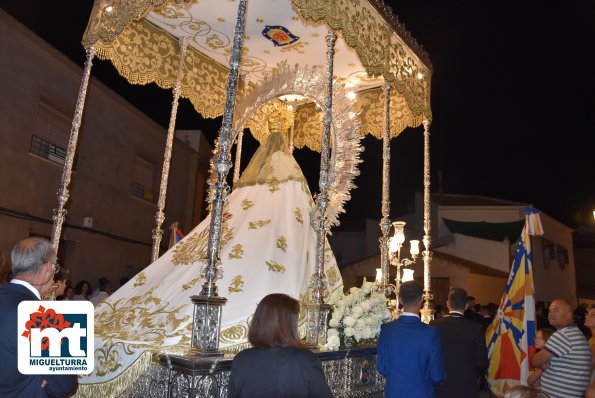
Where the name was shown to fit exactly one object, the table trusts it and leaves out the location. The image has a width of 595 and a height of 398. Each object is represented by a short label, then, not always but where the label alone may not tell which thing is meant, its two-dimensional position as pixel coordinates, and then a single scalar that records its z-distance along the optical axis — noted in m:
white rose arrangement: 4.68
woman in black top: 2.07
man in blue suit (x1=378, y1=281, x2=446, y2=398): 3.23
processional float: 4.56
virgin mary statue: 3.99
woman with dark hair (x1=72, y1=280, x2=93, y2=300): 7.59
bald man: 3.48
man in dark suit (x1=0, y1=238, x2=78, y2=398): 1.93
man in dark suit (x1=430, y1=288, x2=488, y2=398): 4.09
